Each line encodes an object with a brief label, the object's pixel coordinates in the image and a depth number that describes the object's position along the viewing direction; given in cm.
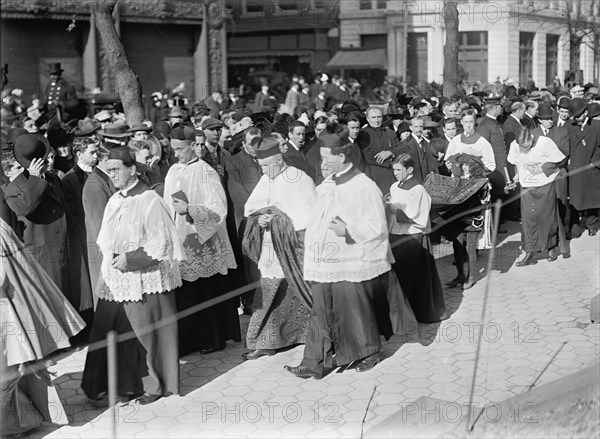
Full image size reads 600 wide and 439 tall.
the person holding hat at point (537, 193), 1050
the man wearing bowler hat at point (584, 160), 1180
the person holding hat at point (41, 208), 727
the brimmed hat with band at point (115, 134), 812
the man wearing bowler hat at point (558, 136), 1091
